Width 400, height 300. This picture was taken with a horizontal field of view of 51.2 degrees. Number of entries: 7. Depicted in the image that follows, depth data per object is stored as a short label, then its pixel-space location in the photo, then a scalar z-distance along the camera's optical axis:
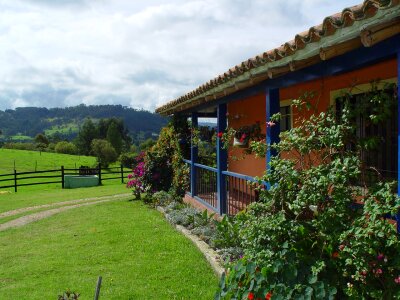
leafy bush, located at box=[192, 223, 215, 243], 6.98
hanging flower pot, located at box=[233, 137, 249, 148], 7.52
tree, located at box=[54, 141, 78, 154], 72.50
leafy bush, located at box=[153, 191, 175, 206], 11.57
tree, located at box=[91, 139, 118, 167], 53.03
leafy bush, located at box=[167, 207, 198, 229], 8.38
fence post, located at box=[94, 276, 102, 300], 3.00
